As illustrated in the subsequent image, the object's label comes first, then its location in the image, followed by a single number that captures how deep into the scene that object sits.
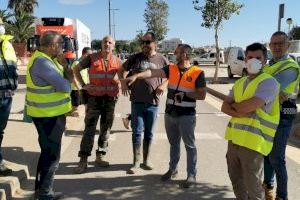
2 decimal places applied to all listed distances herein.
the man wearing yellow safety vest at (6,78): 5.46
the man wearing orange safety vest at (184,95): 5.42
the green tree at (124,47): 98.50
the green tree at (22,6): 64.21
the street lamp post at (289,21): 22.77
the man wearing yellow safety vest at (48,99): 4.62
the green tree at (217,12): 23.08
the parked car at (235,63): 24.75
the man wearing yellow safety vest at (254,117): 3.88
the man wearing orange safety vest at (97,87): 6.26
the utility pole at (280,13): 12.27
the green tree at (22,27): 54.12
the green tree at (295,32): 59.54
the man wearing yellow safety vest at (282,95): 4.45
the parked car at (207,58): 50.72
